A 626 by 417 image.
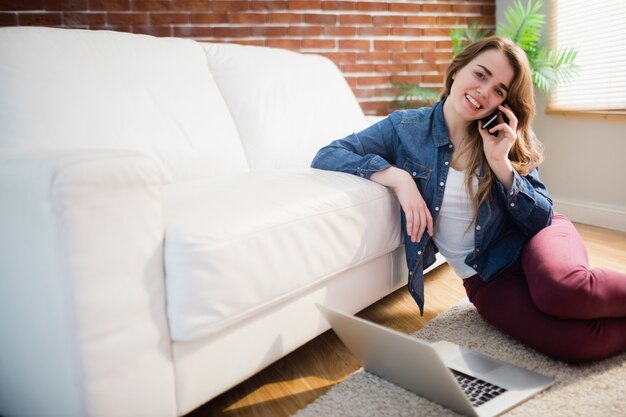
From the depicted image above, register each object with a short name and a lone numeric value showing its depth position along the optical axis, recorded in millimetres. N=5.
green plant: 2953
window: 2838
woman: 1481
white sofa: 961
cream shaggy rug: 1220
